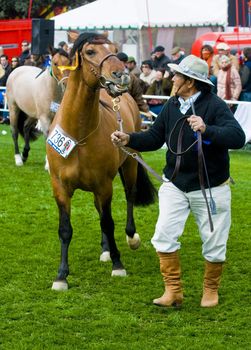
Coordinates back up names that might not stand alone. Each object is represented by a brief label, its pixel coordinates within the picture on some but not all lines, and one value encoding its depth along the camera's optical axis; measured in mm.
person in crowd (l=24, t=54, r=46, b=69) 21688
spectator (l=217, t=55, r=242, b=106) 17016
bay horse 6723
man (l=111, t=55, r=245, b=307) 6188
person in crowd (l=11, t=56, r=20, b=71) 23747
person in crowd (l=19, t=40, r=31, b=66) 23619
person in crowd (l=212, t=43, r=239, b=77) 17641
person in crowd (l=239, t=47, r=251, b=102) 17359
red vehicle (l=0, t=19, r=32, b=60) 30938
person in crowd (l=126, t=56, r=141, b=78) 19298
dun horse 12792
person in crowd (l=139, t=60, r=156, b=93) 19781
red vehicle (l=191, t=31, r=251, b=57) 21047
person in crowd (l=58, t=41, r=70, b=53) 21531
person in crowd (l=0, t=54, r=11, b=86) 24162
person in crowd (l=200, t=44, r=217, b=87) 17391
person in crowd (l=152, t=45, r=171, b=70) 20656
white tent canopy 24344
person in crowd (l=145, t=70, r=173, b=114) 18531
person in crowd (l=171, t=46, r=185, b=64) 19203
